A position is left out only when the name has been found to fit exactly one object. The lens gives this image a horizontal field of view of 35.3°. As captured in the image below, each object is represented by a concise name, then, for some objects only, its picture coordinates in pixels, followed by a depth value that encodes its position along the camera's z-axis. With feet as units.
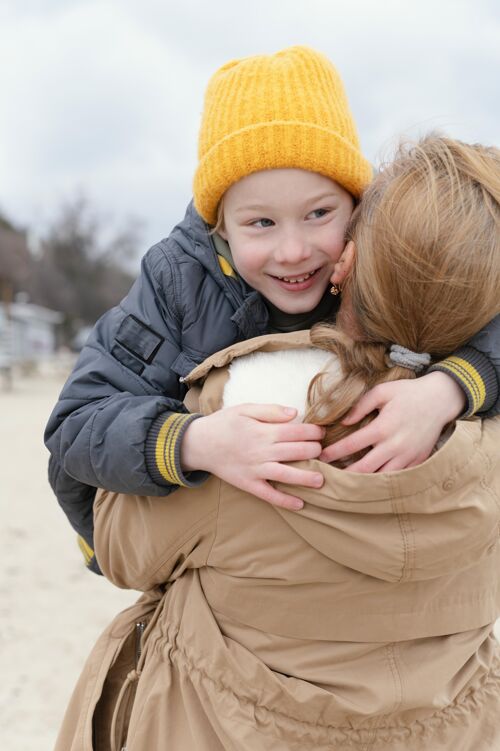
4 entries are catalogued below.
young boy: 4.64
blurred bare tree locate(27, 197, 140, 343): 153.79
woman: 4.14
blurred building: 100.83
